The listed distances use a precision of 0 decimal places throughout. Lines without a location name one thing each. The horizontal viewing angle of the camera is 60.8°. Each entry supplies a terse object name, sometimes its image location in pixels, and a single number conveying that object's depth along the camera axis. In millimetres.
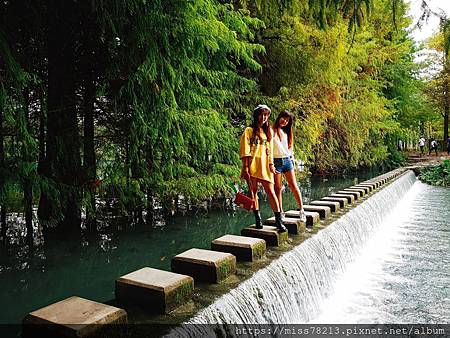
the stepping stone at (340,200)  7004
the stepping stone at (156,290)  2480
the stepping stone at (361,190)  8886
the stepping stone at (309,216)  5258
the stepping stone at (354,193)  8153
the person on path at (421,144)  31969
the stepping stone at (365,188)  9388
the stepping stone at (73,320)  2000
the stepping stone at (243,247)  3596
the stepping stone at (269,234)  4168
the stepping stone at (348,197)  7609
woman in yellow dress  4023
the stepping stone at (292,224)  4715
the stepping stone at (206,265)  3031
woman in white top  4633
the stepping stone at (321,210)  5875
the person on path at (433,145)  30362
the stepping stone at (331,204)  6457
